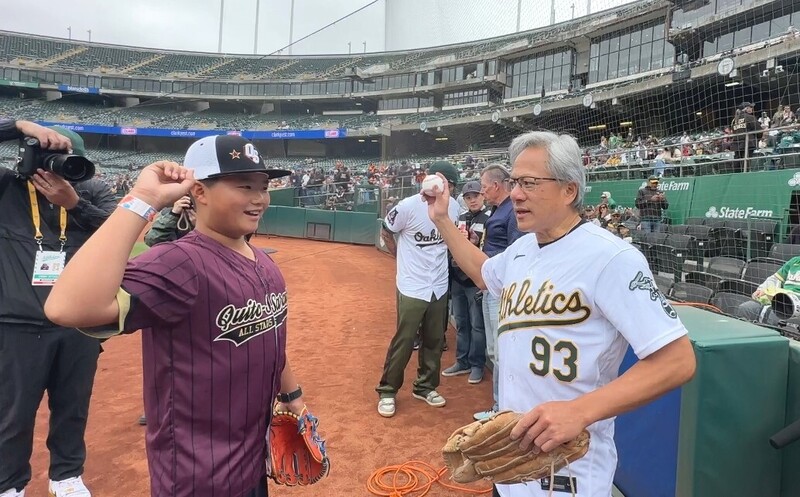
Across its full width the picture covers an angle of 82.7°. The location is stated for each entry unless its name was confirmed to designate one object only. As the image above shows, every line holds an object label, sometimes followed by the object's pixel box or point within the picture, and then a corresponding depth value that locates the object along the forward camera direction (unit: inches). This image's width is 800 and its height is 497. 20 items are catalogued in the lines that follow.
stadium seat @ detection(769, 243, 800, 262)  236.2
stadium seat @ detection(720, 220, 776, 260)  288.8
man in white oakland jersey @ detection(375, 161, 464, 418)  161.6
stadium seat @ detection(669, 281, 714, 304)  200.7
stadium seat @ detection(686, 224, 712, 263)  306.8
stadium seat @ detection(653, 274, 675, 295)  251.1
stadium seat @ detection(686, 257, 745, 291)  249.8
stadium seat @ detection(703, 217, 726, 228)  324.5
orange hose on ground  120.4
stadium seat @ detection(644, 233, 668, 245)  317.4
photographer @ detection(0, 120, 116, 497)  87.8
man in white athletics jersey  47.8
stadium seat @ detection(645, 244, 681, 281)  300.4
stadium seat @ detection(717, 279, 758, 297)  220.8
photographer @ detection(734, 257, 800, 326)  153.6
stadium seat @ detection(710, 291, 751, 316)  180.1
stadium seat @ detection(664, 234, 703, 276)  298.0
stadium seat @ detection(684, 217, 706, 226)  340.6
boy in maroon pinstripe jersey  49.8
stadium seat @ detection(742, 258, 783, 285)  228.5
